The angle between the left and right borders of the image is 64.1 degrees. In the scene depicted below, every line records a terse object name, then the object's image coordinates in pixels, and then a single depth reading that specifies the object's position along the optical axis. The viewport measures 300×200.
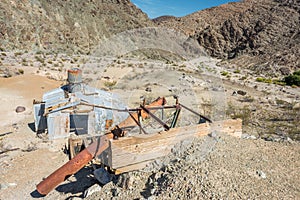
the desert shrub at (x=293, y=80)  20.94
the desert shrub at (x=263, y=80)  21.68
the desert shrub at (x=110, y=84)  14.55
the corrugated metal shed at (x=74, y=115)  6.75
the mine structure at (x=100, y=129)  3.29
